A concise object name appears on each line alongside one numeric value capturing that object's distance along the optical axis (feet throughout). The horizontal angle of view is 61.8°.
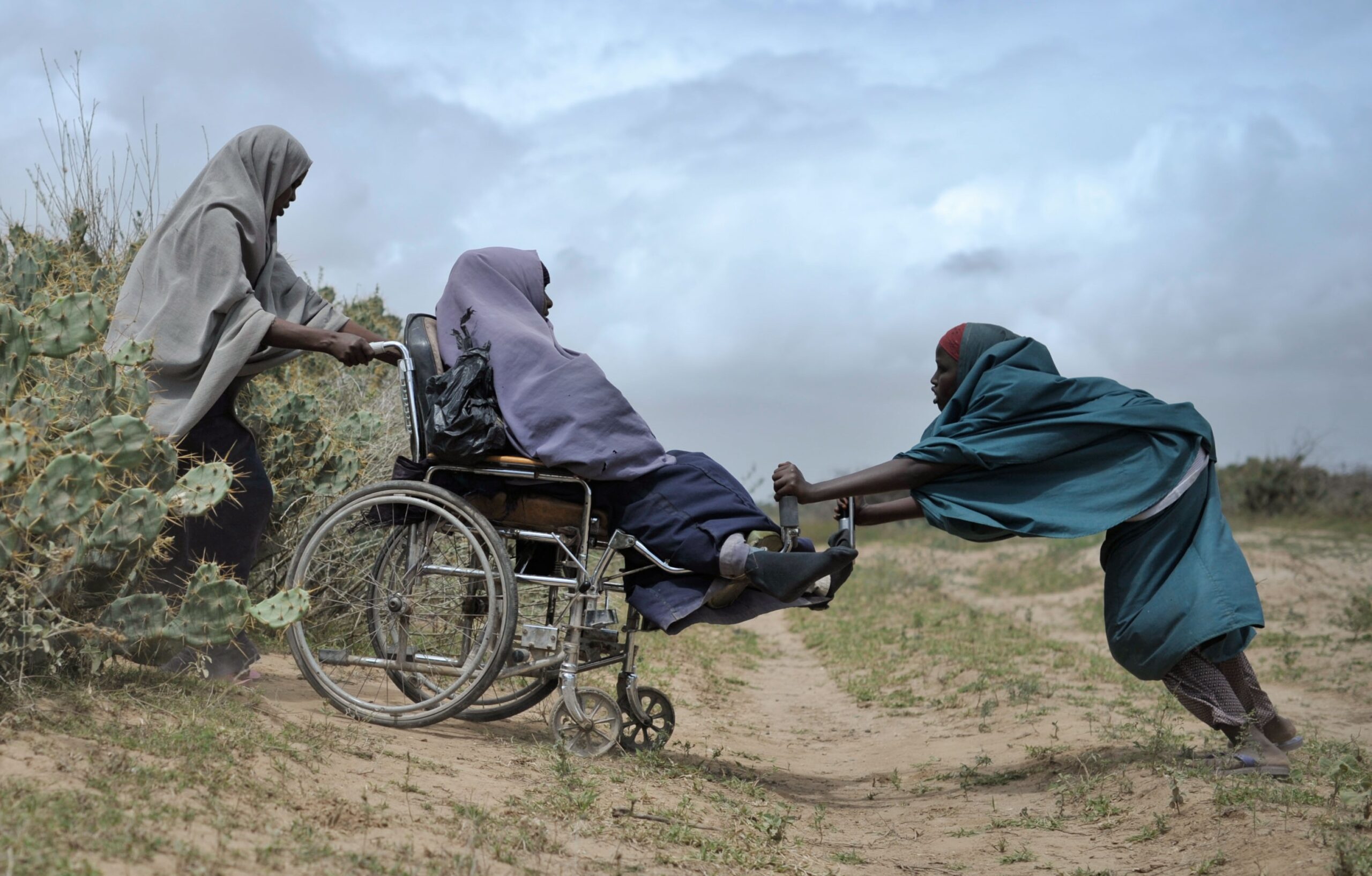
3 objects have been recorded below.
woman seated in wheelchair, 13.48
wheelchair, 13.70
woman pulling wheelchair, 14.11
